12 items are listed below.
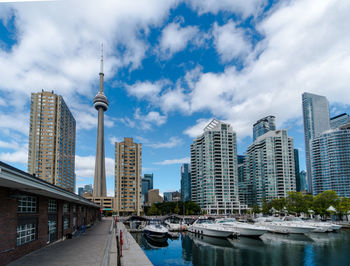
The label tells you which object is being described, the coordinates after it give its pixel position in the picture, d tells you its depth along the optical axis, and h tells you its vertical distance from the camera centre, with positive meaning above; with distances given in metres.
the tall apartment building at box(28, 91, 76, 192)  120.81 +19.22
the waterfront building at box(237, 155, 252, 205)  181.02 -11.31
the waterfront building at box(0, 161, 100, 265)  14.49 -2.61
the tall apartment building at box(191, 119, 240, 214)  144.00 +3.06
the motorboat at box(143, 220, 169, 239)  46.09 -9.40
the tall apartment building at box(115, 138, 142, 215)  142.38 +0.51
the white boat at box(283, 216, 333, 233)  52.06 -10.11
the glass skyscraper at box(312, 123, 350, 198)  168.25 +8.33
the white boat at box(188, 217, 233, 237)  44.79 -9.35
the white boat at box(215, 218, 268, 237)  44.22 -9.01
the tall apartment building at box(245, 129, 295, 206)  155.12 +5.32
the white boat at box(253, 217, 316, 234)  49.41 -9.97
